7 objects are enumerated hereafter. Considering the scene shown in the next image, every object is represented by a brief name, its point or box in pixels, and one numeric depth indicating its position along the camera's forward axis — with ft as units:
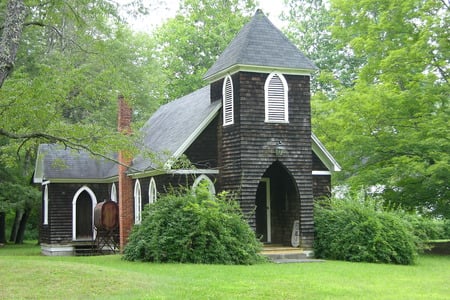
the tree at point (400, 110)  76.38
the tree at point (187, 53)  152.15
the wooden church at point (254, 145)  68.03
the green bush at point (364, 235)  64.83
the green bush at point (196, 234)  60.34
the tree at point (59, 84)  50.98
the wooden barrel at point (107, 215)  85.05
